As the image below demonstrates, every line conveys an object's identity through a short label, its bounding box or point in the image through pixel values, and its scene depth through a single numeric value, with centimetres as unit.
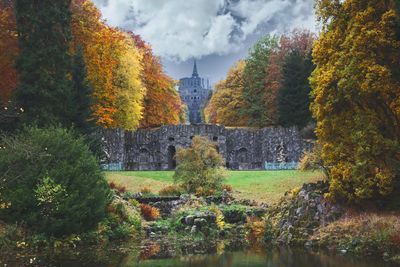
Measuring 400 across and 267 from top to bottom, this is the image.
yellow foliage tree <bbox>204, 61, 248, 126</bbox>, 6328
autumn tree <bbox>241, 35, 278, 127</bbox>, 6052
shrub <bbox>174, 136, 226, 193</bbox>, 3169
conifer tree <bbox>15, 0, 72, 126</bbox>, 2753
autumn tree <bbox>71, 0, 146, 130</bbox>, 3988
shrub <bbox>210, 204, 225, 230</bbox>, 2256
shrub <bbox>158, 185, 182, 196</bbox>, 3145
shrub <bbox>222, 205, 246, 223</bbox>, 2509
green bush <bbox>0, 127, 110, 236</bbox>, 1755
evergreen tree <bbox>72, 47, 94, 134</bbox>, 3303
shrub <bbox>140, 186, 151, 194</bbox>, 3253
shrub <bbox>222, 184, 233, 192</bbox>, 3250
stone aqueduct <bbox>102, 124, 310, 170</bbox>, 5178
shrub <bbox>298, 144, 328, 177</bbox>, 2145
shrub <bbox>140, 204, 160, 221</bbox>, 2642
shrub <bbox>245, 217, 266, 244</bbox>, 2006
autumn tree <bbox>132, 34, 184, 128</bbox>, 5766
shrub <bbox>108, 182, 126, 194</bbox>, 3145
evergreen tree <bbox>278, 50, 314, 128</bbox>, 5312
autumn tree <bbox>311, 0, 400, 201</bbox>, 1728
